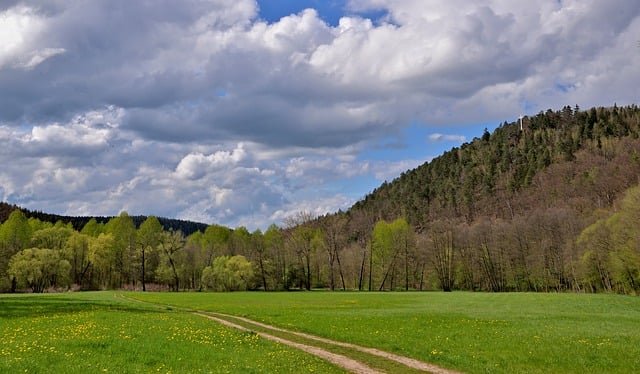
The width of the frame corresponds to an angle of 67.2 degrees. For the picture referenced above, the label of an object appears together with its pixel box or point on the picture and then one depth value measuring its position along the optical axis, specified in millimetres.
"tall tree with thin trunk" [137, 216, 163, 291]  125938
